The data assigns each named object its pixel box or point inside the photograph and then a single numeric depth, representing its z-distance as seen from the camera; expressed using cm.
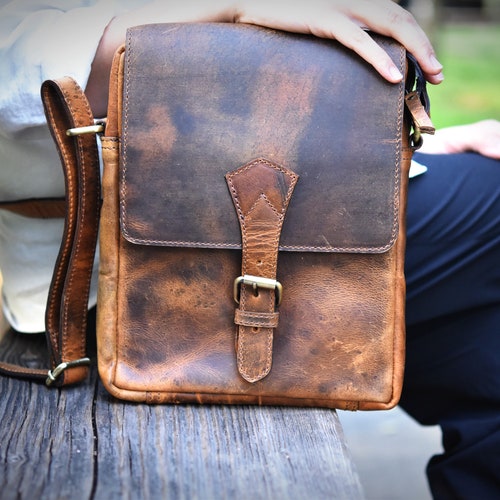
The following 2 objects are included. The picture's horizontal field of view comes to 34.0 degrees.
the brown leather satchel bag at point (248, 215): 134
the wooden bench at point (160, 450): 116
